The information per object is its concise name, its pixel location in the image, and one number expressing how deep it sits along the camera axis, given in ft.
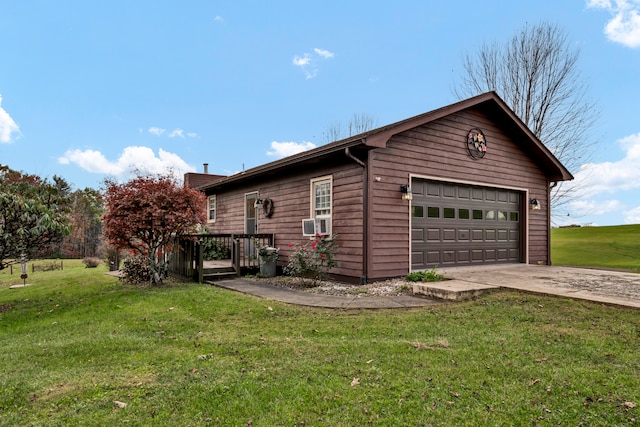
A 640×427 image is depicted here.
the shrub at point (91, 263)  62.49
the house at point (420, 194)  26.30
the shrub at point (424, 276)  24.57
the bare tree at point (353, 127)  76.44
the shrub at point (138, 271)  29.89
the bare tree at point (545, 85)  52.60
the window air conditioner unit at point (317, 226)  28.14
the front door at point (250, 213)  39.58
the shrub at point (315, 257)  26.43
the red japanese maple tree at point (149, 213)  25.23
